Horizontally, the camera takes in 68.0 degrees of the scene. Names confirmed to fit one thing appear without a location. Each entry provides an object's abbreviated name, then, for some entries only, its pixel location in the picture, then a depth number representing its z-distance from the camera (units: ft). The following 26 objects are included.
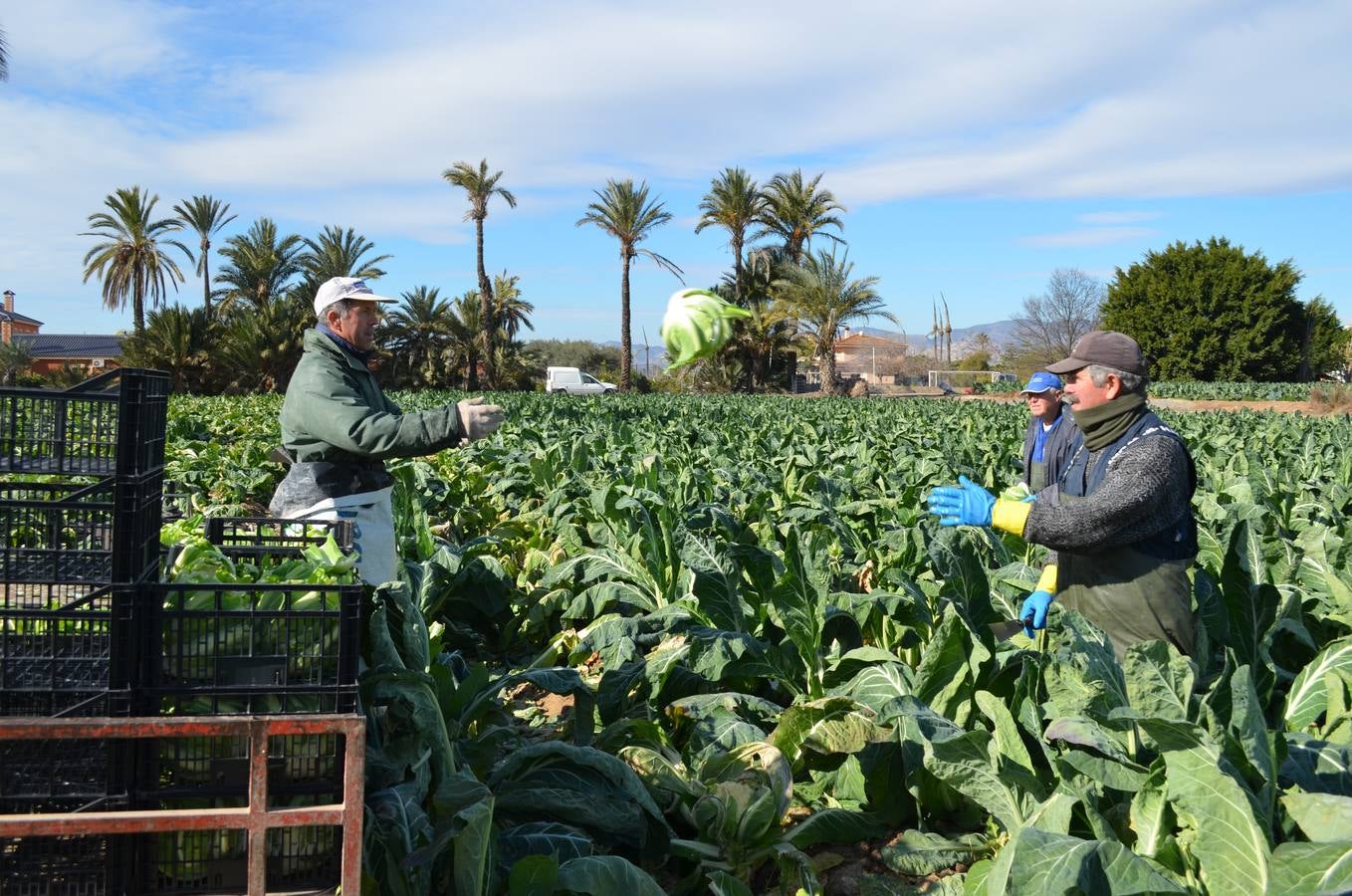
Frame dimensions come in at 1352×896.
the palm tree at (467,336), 188.24
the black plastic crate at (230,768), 7.16
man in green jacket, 12.74
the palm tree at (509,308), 200.54
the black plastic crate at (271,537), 10.45
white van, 155.74
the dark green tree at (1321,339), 200.54
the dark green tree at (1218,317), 190.08
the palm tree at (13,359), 180.24
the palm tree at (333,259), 188.65
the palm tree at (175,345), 153.58
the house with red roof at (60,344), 295.15
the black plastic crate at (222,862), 7.20
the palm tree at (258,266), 187.11
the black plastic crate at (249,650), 7.18
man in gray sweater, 10.73
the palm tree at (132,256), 179.22
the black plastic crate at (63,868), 6.95
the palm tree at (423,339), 187.11
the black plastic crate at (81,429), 7.12
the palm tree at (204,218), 197.36
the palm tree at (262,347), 155.02
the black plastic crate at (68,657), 6.97
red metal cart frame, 6.53
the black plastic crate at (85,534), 7.00
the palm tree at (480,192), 169.99
